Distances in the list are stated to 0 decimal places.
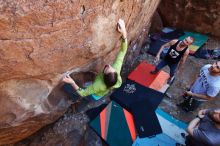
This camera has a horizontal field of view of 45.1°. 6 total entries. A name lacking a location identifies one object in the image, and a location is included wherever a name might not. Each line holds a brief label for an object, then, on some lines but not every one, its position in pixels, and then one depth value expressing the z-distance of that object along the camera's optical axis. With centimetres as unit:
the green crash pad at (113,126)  426
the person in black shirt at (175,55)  454
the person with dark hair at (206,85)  363
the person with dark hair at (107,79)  325
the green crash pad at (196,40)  614
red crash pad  518
